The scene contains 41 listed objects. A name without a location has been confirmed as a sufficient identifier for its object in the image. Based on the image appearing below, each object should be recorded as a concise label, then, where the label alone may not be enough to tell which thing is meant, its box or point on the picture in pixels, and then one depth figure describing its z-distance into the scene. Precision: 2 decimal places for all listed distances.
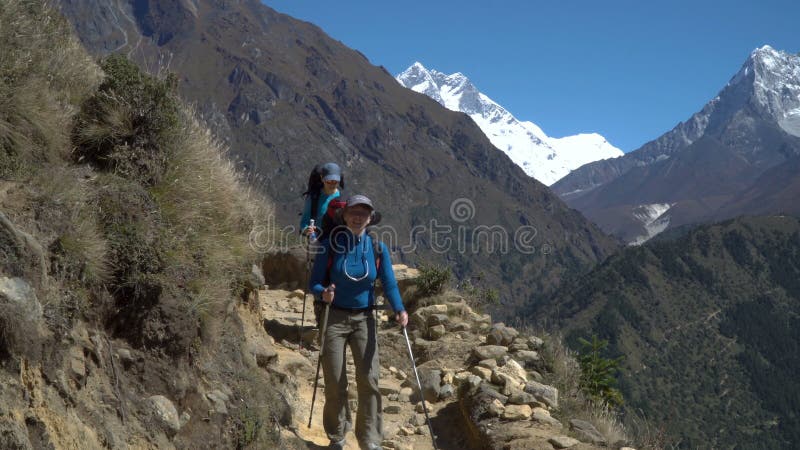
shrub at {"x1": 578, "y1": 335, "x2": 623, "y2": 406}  10.63
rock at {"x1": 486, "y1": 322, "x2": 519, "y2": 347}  10.44
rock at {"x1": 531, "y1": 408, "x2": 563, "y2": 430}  7.33
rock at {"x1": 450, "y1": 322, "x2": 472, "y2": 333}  11.39
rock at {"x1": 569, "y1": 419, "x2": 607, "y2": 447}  7.14
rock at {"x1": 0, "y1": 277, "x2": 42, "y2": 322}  3.56
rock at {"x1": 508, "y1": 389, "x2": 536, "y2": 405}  7.81
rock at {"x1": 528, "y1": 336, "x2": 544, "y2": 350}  10.27
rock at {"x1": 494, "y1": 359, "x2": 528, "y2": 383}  8.73
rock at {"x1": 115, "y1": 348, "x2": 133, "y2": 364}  4.64
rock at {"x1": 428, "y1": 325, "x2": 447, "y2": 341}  11.15
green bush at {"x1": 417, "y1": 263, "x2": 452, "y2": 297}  12.66
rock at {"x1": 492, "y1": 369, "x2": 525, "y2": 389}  8.16
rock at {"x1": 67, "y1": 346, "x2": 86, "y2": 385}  4.01
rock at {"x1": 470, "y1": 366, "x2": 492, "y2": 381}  8.61
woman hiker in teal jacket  7.89
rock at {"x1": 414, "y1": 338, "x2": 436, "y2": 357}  10.80
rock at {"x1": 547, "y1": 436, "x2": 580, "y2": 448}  6.59
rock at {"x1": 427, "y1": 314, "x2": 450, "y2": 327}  11.45
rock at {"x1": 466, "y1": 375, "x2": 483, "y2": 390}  8.28
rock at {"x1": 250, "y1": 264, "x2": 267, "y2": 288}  8.23
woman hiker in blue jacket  5.91
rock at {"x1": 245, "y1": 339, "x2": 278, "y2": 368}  6.93
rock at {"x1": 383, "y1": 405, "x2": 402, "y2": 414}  8.48
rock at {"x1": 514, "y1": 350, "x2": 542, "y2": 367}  9.75
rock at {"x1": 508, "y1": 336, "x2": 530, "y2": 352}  10.06
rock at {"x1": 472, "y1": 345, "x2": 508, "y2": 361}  9.67
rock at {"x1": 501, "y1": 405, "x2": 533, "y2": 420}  7.47
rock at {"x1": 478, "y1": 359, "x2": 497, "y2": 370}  9.23
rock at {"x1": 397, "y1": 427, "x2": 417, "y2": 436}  7.88
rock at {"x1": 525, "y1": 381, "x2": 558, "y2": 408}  7.94
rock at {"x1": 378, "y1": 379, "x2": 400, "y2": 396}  9.11
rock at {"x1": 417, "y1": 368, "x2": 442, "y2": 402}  9.00
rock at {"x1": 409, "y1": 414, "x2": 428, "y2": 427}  8.15
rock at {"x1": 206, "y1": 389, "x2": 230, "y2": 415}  5.05
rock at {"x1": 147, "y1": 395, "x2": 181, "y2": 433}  4.52
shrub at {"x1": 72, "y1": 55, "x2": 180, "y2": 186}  6.17
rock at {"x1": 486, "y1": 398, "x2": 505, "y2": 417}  7.59
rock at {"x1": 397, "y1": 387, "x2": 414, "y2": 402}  8.96
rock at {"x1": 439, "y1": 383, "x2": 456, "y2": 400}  8.95
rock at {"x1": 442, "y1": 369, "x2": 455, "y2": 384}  9.34
